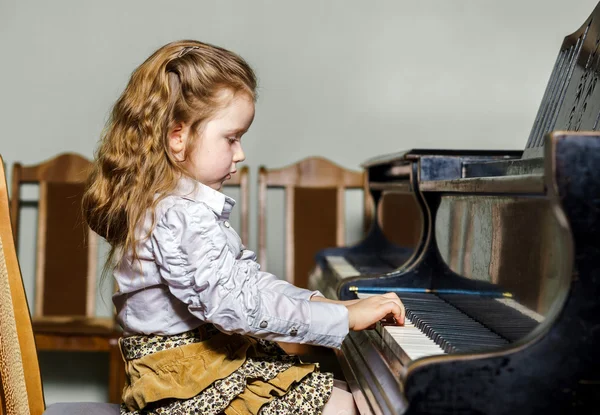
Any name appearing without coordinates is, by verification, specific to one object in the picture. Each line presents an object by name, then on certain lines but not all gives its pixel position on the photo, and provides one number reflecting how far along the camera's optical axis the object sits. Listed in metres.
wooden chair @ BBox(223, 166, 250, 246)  3.50
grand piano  1.08
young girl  1.42
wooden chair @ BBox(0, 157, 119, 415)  1.46
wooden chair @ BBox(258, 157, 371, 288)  3.56
